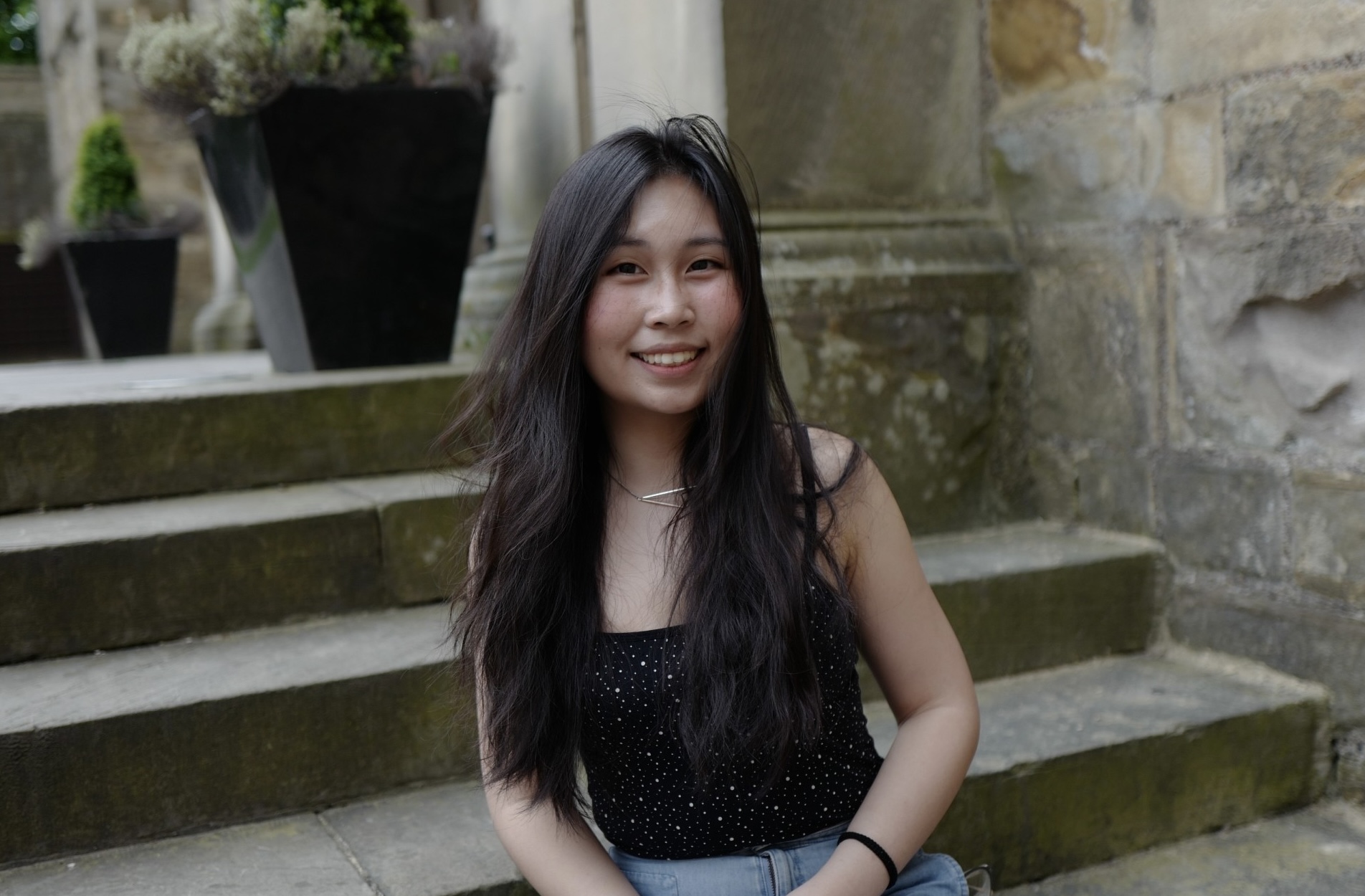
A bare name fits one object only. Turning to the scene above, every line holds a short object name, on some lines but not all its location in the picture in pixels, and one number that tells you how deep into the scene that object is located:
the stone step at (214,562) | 2.06
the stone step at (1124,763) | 1.99
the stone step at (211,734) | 1.77
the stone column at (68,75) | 8.20
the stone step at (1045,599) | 2.39
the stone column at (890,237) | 2.59
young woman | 1.33
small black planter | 5.91
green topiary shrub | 5.98
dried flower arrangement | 2.87
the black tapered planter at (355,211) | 2.93
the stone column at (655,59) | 2.53
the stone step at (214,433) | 2.35
